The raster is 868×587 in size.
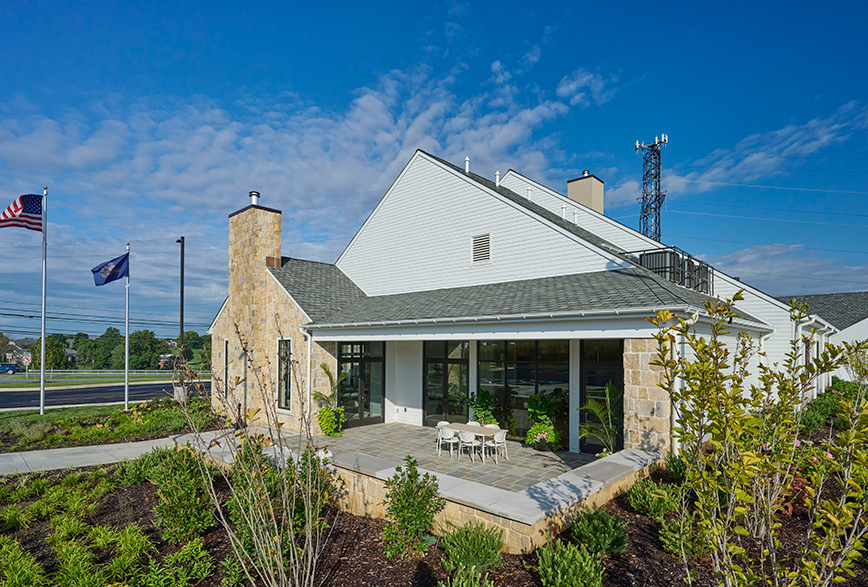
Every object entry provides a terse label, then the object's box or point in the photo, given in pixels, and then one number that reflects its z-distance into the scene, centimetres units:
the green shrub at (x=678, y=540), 481
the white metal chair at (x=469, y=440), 970
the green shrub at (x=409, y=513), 546
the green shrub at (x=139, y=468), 880
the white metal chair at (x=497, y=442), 977
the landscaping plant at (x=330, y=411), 1278
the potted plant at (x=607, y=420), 948
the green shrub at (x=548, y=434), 1077
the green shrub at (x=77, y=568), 488
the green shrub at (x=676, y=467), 684
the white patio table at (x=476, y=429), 988
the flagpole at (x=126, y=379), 1803
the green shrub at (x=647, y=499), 602
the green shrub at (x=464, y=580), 399
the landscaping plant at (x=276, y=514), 399
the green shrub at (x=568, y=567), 412
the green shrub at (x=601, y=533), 505
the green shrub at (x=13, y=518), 690
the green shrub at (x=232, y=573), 484
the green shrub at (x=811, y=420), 1129
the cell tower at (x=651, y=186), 2709
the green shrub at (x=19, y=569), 499
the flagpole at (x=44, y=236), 1606
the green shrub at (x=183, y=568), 488
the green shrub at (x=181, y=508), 612
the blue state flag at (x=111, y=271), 1797
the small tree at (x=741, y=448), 290
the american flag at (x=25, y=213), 1570
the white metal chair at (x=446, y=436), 1011
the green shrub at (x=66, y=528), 624
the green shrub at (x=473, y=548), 480
